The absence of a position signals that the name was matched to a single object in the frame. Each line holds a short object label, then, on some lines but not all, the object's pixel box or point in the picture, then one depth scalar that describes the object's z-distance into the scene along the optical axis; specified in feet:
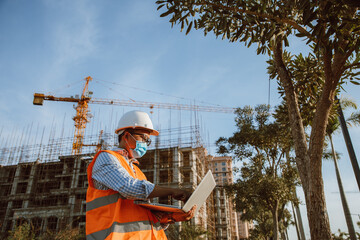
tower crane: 162.41
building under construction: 123.85
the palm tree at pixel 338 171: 37.93
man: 6.26
